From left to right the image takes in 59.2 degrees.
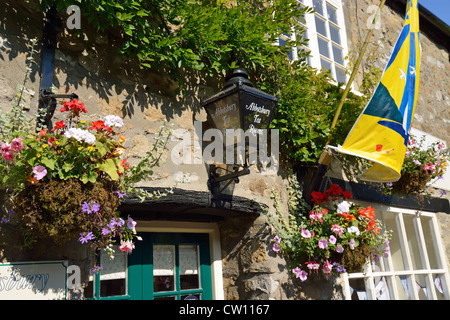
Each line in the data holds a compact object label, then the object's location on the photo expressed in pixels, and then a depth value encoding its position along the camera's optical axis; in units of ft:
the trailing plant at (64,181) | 5.99
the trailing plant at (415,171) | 14.19
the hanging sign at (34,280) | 6.44
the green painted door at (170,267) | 9.77
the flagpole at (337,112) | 11.85
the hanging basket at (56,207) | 6.00
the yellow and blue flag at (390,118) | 10.84
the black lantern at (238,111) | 9.05
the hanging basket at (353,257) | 10.66
